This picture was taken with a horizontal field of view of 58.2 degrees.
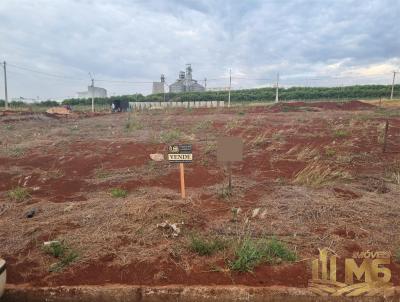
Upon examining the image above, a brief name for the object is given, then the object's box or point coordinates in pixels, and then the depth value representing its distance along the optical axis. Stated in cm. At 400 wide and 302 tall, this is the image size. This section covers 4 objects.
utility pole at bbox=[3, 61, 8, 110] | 4069
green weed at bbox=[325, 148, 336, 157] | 959
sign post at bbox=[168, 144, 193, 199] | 600
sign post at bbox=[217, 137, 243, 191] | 605
